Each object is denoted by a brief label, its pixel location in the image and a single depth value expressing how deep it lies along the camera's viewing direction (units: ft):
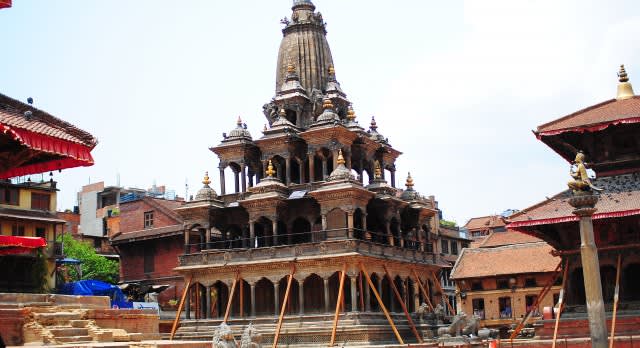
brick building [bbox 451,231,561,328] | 215.31
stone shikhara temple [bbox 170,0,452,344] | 153.17
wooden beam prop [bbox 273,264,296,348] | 146.72
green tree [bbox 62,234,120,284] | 217.50
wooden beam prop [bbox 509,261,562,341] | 113.91
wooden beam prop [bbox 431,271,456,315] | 179.69
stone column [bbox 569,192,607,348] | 69.10
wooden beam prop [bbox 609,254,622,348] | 98.15
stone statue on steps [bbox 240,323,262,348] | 83.15
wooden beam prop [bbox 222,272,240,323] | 154.93
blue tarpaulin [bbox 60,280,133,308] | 173.68
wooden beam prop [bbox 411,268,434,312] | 167.35
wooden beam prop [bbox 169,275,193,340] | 160.43
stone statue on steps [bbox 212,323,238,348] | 78.23
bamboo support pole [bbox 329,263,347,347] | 142.24
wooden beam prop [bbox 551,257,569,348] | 103.64
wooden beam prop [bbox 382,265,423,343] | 151.98
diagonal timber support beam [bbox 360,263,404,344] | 144.12
